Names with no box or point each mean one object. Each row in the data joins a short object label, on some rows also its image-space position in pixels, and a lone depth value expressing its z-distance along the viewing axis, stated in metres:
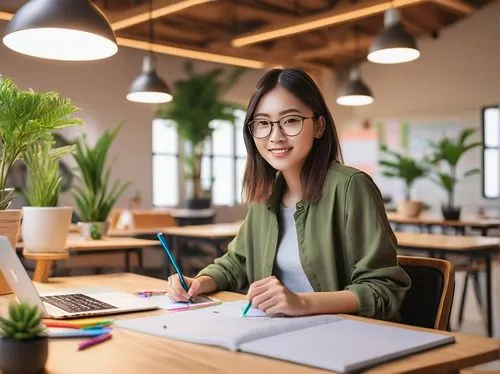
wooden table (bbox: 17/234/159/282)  2.10
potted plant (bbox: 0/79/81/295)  1.78
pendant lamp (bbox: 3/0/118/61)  2.06
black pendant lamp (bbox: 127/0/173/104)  5.66
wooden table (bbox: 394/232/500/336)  4.03
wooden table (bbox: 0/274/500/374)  1.01
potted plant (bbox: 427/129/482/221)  5.90
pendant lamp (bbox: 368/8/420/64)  4.68
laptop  1.48
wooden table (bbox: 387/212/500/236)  6.07
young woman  1.58
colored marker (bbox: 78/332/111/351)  1.16
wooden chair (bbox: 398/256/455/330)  1.66
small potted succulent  0.99
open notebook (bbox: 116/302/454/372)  1.03
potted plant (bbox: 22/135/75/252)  2.12
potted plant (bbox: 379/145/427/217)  6.22
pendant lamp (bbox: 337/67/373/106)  6.70
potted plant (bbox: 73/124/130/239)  3.83
